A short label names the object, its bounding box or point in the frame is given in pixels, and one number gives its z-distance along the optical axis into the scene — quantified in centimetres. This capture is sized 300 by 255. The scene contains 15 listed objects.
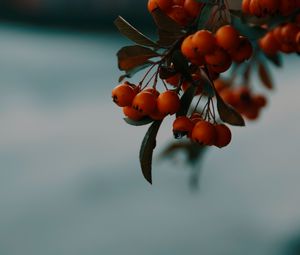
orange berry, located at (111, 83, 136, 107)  23
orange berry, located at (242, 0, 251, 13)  22
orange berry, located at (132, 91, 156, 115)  23
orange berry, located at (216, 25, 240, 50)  21
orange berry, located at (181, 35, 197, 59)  22
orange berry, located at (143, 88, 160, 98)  23
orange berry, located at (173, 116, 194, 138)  23
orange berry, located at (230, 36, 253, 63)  22
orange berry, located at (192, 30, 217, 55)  21
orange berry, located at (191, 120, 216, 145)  23
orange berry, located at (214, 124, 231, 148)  23
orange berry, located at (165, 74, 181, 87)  24
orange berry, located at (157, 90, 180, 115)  23
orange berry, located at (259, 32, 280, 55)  28
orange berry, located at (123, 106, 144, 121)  23
